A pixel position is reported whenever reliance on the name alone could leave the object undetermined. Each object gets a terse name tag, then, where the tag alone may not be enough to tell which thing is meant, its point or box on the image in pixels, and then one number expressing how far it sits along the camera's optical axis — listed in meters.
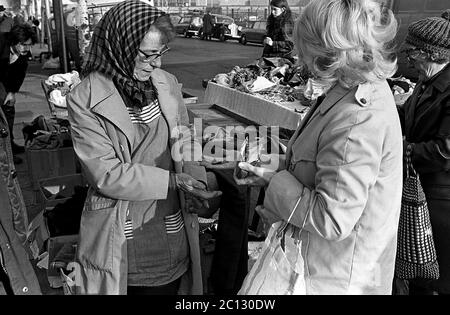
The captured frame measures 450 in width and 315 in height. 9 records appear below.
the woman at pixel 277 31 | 6.66
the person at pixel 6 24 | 5.48
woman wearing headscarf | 1.66
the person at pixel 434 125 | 2.21
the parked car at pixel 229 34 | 25.13
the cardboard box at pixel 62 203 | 2.73
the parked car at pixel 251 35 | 21.86
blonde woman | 1.26
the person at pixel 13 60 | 5.30
